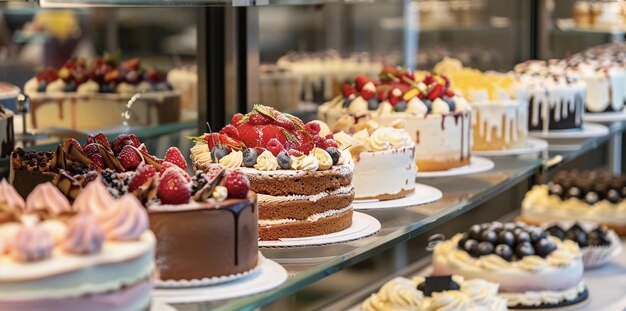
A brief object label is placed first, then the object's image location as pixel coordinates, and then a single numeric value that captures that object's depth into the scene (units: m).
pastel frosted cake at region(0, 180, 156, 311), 1.67
